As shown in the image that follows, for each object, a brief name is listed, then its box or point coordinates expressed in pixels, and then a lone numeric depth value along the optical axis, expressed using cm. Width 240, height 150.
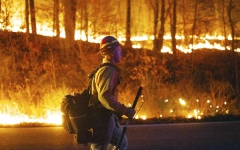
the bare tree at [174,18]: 2225
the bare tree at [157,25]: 2385
